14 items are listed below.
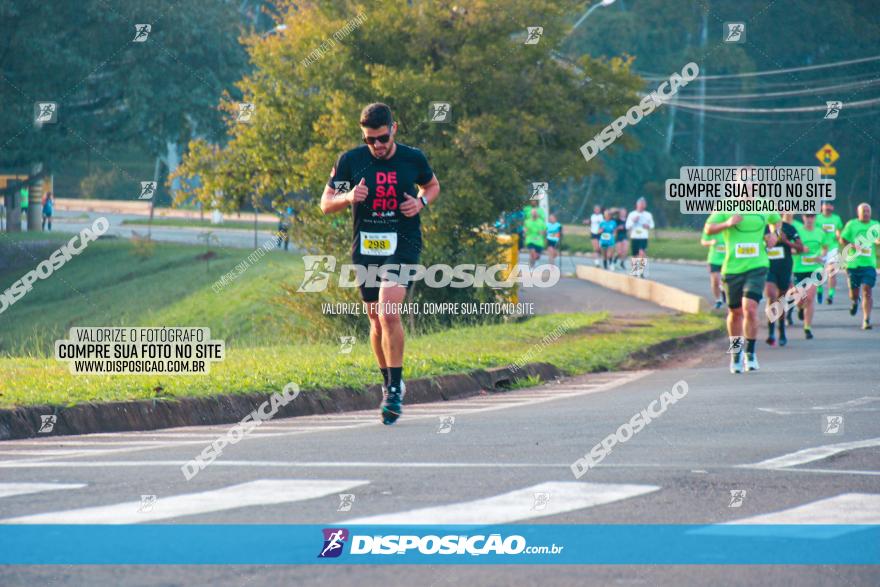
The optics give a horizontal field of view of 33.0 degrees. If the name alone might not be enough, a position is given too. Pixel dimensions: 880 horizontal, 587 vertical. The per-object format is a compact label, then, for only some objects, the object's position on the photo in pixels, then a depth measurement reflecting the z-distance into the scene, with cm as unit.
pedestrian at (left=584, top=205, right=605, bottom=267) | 4534
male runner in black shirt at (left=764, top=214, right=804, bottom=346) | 2120
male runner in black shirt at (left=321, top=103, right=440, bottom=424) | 1120
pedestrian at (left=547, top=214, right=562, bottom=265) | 4269
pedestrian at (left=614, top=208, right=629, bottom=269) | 4291
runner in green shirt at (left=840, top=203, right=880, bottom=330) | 2398
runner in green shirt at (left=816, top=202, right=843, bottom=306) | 2659
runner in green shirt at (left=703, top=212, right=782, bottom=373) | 1659
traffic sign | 4788
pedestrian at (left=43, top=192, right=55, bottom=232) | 6444
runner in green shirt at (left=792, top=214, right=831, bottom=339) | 2364
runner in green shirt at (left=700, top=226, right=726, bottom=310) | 2695
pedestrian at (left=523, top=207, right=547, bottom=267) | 3900
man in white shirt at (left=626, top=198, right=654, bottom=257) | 3878
